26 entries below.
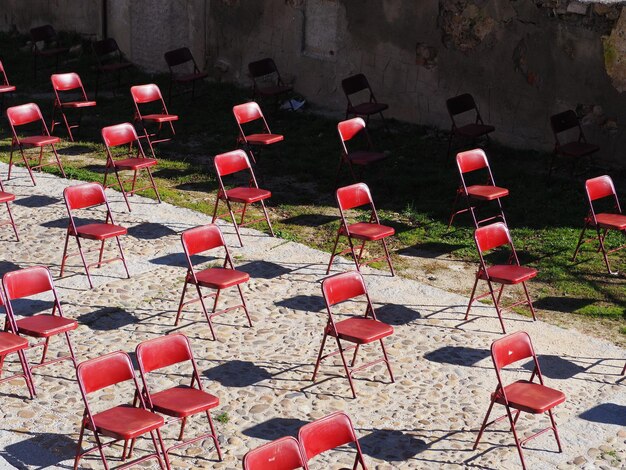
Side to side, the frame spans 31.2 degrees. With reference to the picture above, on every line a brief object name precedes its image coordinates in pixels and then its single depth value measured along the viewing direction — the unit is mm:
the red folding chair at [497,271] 9766
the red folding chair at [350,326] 8531
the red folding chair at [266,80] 16078
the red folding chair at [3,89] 16328
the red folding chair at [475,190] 11897
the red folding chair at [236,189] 11562
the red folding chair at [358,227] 10672
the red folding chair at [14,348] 8133
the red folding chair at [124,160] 12461
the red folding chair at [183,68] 16766
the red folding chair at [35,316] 8461
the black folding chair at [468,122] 14005
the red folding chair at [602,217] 10977
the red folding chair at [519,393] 7613
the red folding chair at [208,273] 9492
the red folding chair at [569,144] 13297
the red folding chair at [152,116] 14594
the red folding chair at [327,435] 6602
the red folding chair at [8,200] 11500
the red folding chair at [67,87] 15141
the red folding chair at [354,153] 12977
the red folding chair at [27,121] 13141
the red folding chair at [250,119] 13703
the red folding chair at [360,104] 15000
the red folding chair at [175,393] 7379
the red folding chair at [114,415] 7055
